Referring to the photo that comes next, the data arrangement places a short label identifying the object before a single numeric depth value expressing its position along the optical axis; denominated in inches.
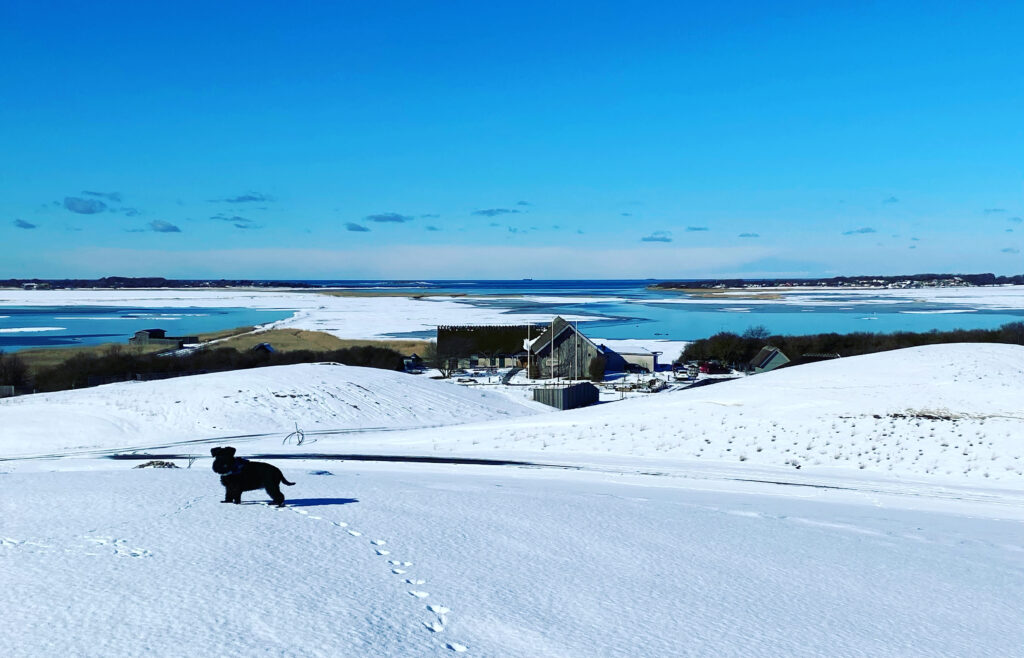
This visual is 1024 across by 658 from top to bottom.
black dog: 433.1
